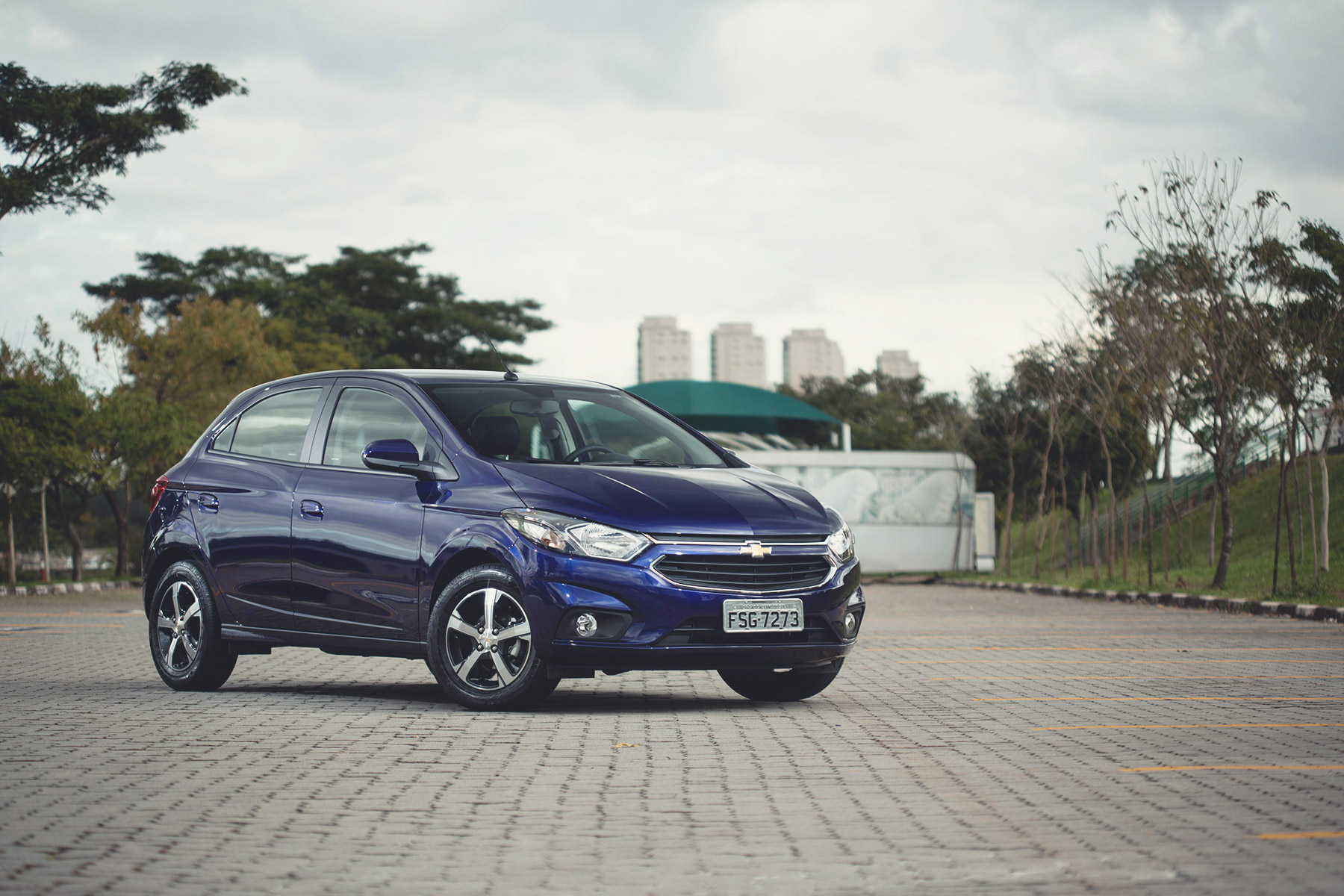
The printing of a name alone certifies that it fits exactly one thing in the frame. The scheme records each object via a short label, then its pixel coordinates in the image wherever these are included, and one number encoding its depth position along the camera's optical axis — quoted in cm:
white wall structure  4072
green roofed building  5366
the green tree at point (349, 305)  6356
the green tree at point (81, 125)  2991
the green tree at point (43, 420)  3191
